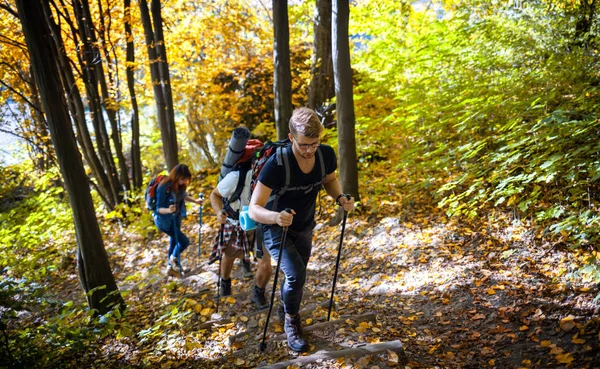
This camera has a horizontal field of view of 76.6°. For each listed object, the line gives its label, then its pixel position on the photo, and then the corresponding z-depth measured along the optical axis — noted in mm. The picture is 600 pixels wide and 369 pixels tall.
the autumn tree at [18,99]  9741
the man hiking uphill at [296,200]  3018
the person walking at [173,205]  6188
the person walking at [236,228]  4320
